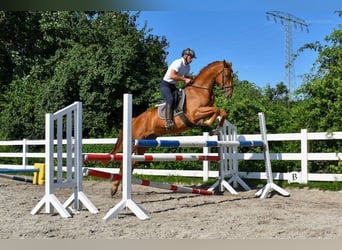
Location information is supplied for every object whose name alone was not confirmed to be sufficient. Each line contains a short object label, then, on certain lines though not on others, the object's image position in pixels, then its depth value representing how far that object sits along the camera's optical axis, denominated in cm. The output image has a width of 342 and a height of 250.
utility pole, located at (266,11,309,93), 2847
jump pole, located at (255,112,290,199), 700
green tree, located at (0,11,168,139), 1625
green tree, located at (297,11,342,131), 843
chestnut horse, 681
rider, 675
